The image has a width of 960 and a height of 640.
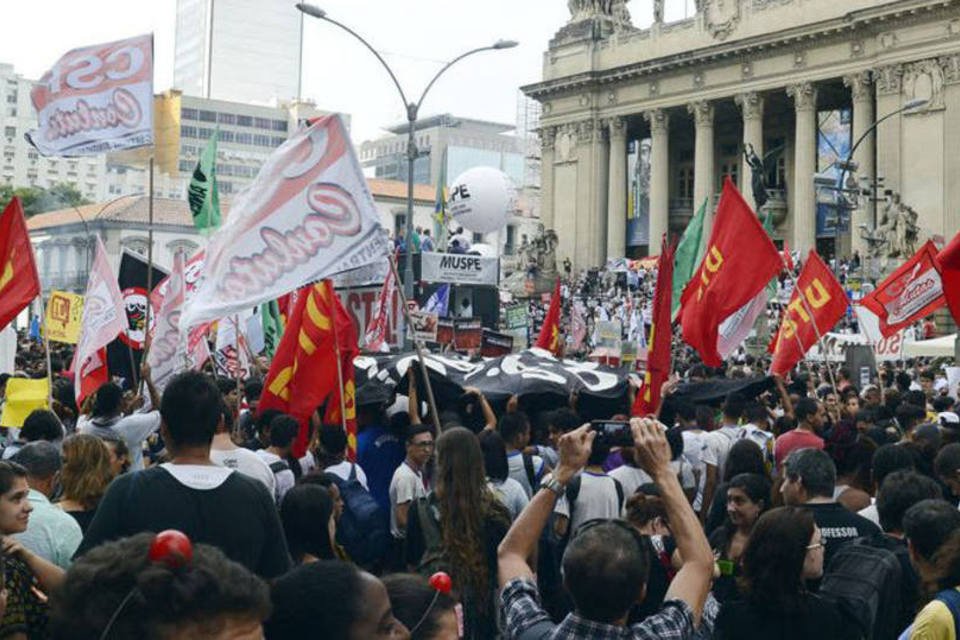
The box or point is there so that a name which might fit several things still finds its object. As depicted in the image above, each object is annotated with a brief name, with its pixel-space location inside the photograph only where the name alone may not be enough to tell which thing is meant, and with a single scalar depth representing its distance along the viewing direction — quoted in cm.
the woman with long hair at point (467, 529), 523
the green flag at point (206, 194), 1755
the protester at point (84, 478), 559
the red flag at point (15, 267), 988
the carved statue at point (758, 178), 3800
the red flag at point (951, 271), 890
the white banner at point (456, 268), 2428
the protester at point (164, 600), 244
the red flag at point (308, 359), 924
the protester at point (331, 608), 294
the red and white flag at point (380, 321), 1553
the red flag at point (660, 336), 811
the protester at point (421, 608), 338
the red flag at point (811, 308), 1446
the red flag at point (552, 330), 1612
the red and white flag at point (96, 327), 1163
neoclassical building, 4462
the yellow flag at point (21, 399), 983
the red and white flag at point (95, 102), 1183
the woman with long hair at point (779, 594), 424
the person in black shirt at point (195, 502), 429
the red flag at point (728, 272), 1249
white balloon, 2666
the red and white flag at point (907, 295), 1548
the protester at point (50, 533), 475
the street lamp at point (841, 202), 2479
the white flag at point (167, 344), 1129
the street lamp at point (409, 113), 2358
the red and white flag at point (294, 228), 757
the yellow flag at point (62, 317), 1802
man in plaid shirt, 358
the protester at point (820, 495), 570
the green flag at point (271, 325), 1500
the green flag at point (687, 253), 1964
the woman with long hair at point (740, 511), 580
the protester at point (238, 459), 651
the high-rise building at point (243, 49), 15200
